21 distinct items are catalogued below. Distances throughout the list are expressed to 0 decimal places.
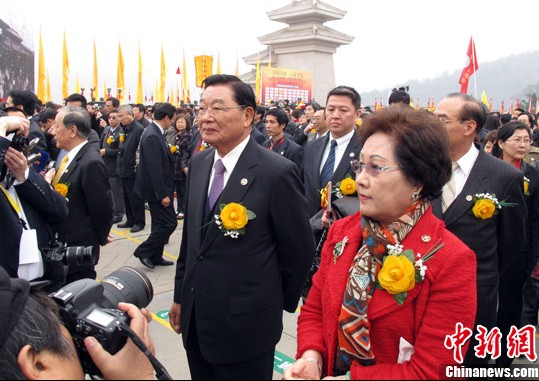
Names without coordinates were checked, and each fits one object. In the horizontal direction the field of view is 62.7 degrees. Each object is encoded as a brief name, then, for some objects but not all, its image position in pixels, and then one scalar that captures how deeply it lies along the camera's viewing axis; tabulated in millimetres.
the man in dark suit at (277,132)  5917
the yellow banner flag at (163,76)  22188
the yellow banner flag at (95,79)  20395
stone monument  29750
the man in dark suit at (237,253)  2246
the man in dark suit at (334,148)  3664
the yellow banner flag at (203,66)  20672
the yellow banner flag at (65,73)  18047
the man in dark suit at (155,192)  5672
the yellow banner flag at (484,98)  14756
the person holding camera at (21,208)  2428
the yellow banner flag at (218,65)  25317
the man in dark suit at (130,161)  7526
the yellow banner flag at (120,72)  20234
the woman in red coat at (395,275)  1449
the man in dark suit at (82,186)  3580
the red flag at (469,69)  10773
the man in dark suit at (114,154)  8016
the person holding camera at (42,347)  1102
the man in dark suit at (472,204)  2539
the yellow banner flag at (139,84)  20719
